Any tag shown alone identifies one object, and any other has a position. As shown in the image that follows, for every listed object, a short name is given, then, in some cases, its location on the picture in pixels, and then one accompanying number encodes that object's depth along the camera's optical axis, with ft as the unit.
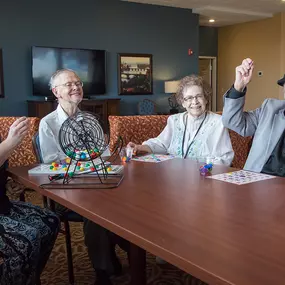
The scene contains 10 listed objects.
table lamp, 24.33
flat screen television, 20.42
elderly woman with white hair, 7.76
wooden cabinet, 19.60
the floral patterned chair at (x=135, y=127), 10.79
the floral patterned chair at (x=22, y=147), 11.30
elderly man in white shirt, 6.70
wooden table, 2.90
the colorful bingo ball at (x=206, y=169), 5.99
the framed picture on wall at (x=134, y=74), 23.53
